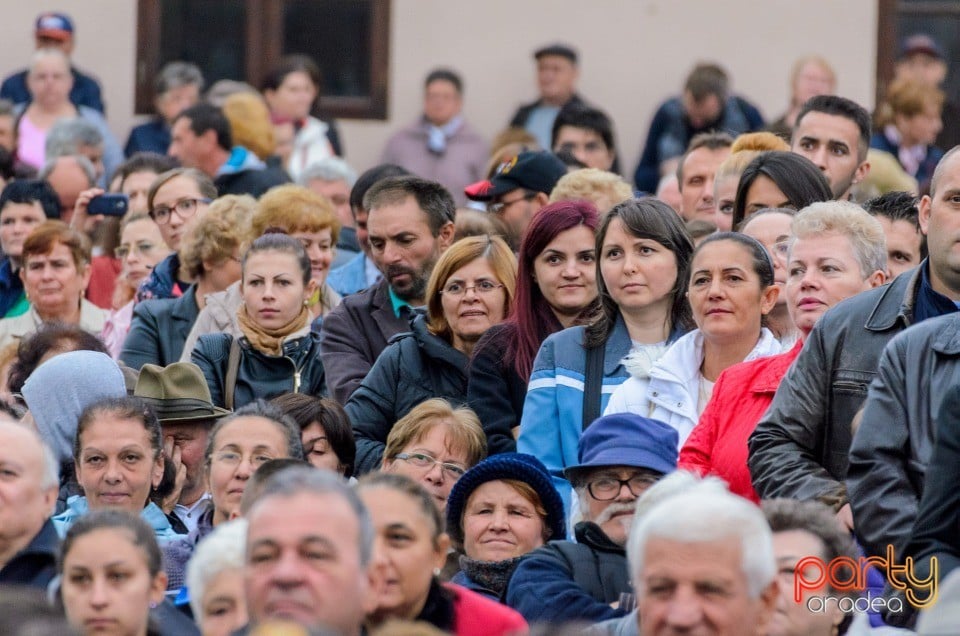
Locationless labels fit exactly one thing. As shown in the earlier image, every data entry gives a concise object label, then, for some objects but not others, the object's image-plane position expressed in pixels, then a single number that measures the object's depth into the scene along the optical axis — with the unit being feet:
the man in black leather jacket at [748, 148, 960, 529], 40.09
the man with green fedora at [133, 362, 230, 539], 50.65
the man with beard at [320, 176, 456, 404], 55.57
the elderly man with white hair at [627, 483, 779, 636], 31.83
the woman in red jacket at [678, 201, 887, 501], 42.06
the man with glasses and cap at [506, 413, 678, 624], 39.47
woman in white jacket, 45.42
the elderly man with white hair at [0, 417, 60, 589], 39.60
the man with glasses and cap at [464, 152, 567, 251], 62.03
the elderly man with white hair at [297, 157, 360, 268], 72.84
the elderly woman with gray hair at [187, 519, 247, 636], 36.58
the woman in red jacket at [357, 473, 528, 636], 35.76
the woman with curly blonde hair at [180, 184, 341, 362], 60.18
